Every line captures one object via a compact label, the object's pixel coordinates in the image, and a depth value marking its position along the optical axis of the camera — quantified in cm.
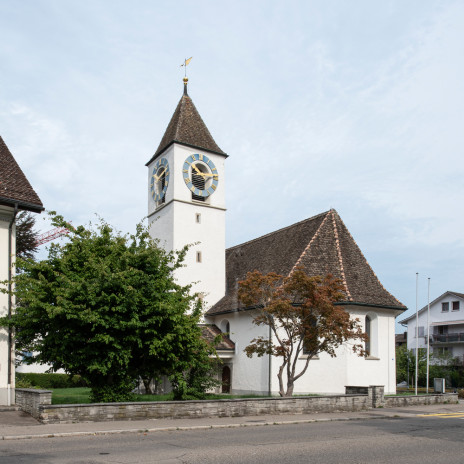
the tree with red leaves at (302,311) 2189
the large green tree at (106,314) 1697
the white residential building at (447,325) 5656
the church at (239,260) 2839
